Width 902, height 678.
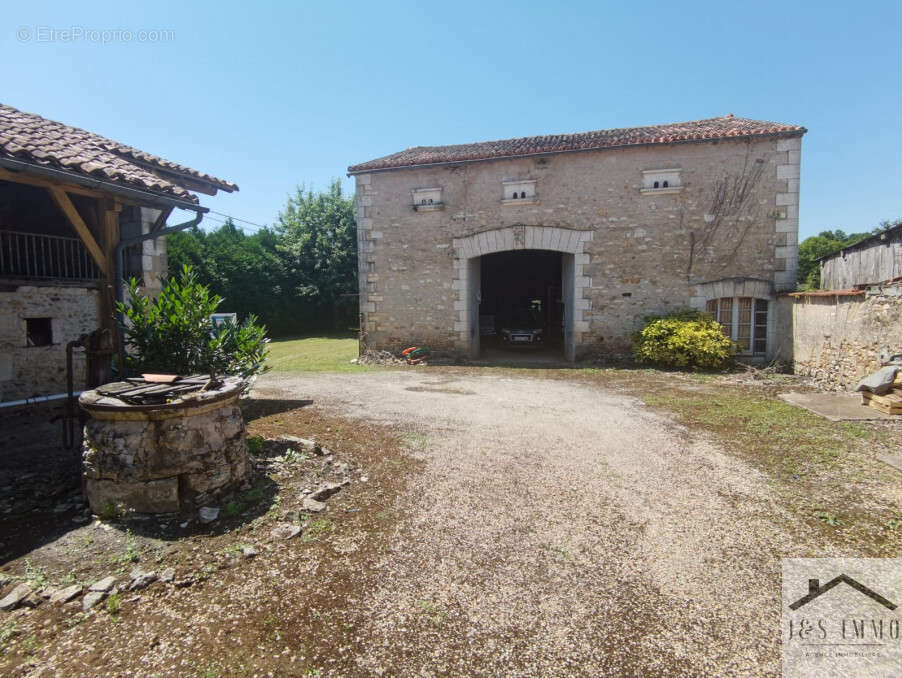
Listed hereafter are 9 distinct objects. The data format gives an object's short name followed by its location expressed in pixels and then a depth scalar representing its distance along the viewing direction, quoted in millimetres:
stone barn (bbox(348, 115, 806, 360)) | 10641
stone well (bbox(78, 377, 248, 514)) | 3324
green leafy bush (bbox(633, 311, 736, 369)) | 10180
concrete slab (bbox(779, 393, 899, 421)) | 6027
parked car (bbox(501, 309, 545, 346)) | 14716
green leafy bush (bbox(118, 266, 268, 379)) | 5012
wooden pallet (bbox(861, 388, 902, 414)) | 5977
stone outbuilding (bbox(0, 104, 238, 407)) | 4641
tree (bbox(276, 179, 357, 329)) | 23125
